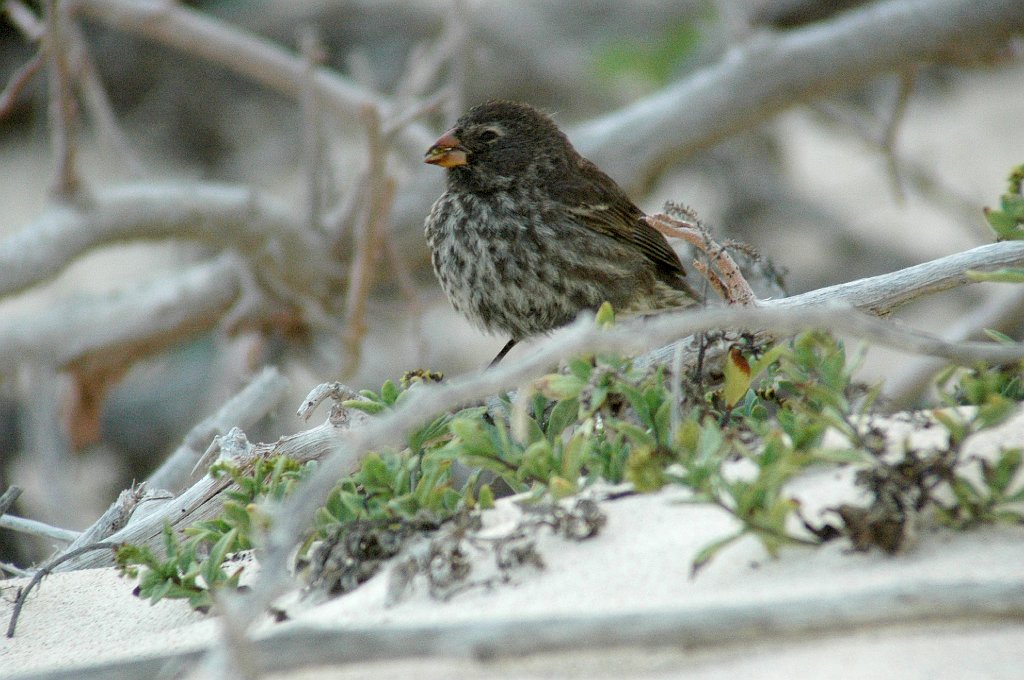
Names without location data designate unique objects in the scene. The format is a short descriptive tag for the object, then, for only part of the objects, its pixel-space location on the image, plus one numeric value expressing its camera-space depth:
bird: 8.87
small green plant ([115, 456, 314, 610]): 4.55
